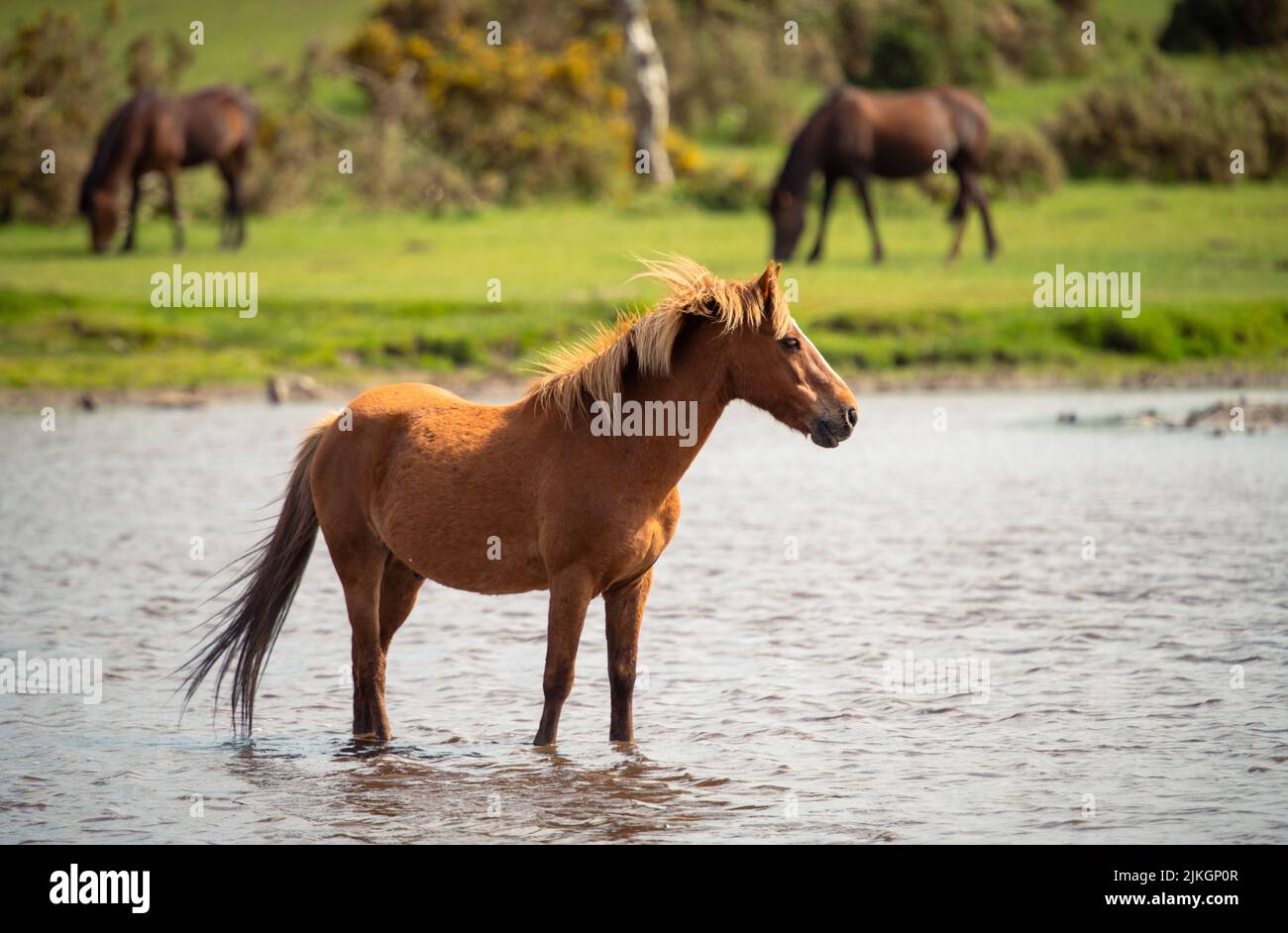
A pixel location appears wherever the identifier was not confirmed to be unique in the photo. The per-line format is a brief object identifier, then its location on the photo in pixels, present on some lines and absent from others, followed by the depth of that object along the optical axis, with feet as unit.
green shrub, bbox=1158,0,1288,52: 129.39
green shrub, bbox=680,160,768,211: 94.79
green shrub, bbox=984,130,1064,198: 94.27
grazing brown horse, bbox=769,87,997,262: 75.66
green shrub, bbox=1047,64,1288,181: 96.68
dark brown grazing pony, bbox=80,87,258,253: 77.87
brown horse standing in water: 22.58
